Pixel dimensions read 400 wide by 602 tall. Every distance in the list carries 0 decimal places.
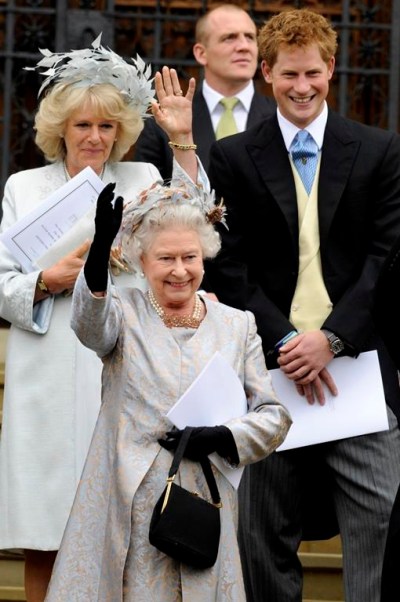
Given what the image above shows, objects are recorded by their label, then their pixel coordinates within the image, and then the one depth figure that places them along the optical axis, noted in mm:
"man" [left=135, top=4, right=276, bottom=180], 13586
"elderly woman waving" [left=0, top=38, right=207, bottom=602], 11031
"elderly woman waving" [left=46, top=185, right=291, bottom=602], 9266
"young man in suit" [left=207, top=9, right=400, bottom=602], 10891
